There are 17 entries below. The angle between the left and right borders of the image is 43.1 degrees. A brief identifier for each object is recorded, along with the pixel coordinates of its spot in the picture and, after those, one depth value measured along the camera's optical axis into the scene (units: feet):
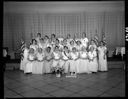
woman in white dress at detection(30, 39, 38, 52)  24.85
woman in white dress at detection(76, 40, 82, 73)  24.90
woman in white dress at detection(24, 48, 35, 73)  23.66
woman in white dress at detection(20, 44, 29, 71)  25.46
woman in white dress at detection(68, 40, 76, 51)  25.26
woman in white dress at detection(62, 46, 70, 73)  23.95
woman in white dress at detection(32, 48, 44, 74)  23.71
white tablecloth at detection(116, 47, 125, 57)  28.92
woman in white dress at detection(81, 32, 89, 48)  26.79
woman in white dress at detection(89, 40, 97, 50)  24.94
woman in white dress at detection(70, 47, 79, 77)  23.79
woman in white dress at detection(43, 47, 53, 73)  24.00
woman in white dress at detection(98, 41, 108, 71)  24.97
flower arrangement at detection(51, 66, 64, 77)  22.83
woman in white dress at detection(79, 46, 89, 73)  23.73
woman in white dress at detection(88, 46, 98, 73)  23.88
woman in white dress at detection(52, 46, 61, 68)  23.72
